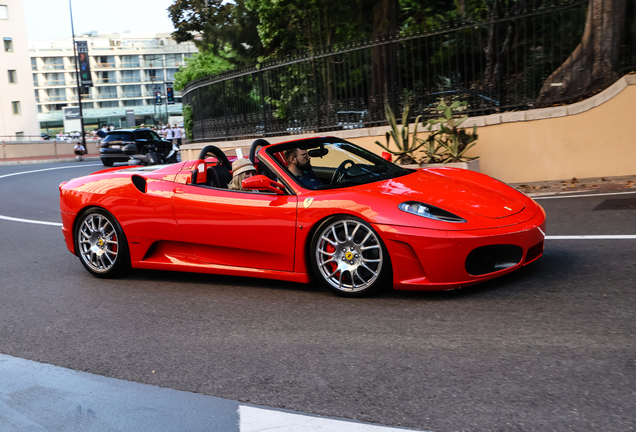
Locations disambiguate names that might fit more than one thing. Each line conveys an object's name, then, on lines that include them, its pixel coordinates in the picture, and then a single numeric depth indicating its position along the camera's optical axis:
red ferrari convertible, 4.52
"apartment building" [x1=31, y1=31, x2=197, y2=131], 117.81
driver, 5.26
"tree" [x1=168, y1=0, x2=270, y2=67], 32.56
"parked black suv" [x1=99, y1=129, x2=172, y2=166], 27.16
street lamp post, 41.55
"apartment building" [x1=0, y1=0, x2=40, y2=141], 60.66
